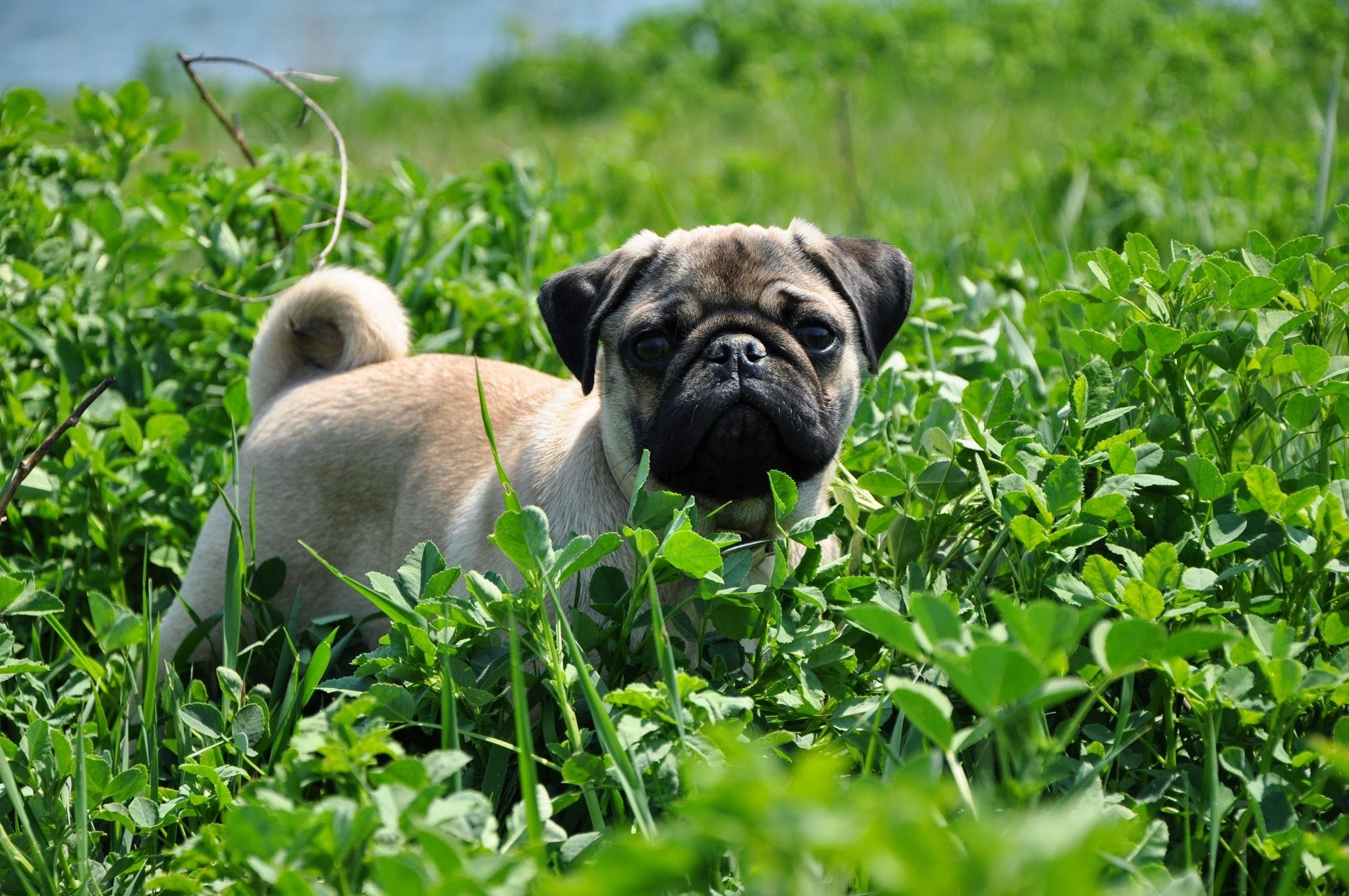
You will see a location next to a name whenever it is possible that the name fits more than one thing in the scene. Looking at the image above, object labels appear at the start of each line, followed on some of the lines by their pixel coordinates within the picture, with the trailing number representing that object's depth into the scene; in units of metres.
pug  6.21
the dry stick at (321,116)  8.25
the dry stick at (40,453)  5.47
